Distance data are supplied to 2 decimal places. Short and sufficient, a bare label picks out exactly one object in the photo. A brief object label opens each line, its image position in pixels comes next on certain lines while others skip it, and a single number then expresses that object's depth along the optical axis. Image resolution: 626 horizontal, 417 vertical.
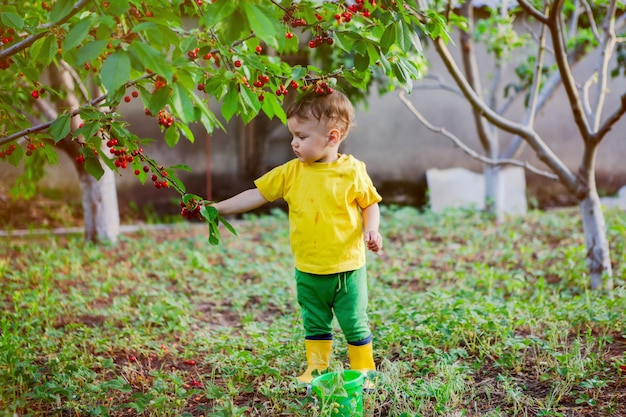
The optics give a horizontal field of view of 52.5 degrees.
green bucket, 2.17
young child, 2.46
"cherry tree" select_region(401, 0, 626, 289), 3.75
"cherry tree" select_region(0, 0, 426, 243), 1.70
